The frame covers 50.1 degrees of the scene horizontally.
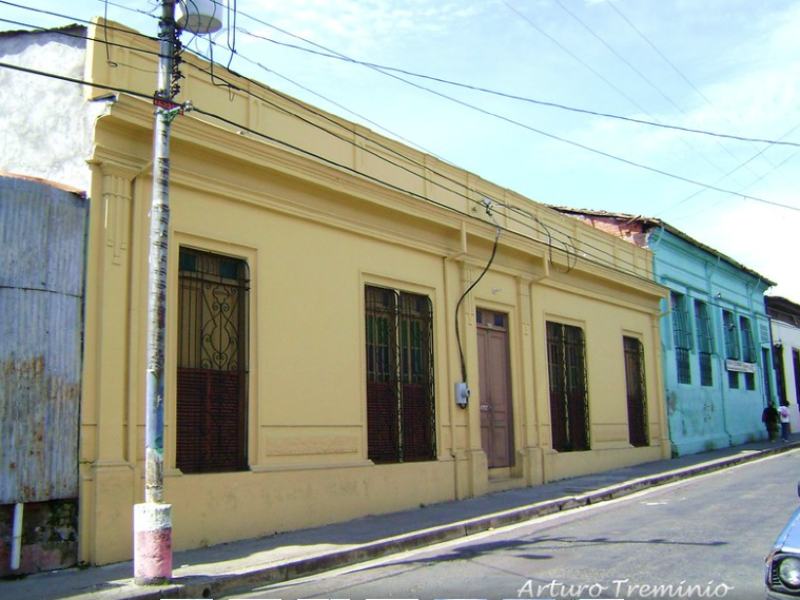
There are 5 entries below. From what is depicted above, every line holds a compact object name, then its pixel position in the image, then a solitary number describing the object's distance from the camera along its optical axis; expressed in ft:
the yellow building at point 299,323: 31.24
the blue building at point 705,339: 76.18
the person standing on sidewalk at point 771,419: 88.89
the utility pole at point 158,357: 25.18
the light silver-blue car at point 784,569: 15.74
